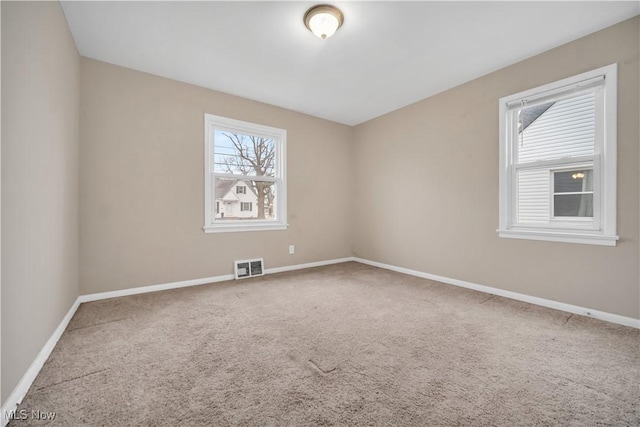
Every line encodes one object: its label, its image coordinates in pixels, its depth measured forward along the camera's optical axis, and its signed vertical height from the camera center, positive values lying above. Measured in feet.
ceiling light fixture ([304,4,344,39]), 6.80 +5.01
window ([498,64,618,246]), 7.57 +1.62
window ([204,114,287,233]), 11.46 +1.63
